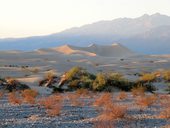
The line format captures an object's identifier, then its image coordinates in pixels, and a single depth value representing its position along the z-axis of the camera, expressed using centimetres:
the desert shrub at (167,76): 3797
